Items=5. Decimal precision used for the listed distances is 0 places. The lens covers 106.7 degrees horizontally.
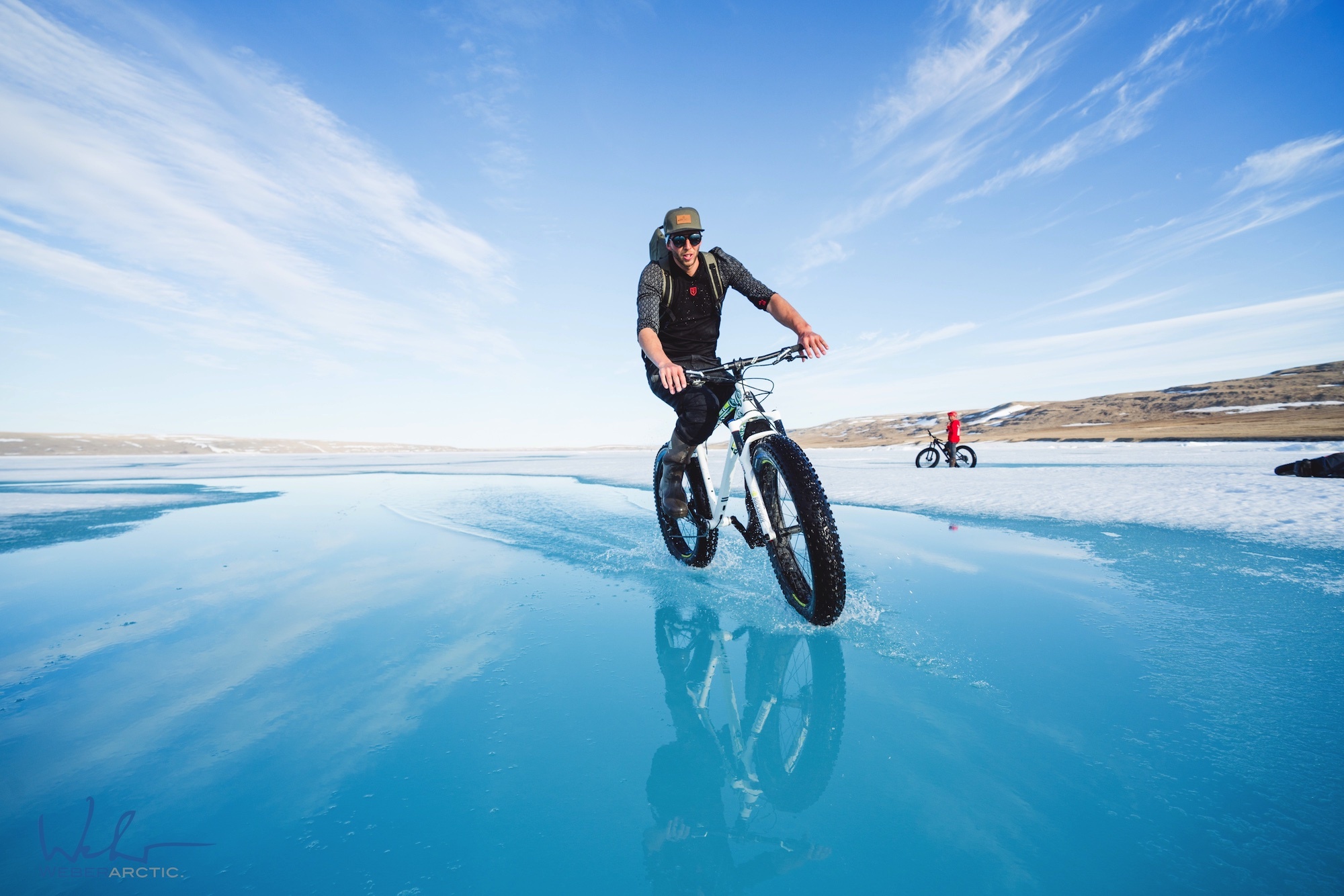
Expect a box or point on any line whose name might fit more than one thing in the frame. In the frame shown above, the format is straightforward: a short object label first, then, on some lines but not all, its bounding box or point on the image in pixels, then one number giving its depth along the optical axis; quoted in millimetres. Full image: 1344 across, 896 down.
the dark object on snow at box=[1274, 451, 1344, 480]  9594
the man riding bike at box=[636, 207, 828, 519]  3730
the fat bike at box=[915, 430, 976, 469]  18888
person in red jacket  18438
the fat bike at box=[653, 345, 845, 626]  2916
